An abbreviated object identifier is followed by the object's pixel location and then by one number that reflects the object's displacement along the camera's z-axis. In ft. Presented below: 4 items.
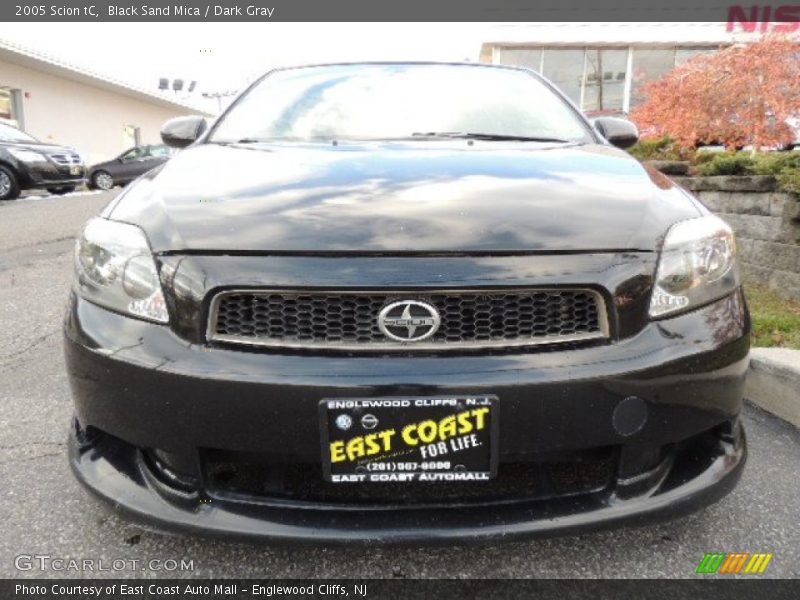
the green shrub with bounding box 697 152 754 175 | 14.40
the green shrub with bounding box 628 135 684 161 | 20.21
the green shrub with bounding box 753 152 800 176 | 12.41
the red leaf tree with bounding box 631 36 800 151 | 21.17
